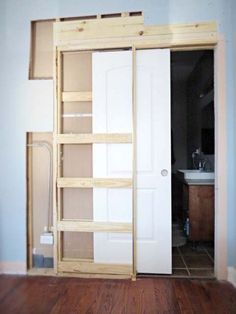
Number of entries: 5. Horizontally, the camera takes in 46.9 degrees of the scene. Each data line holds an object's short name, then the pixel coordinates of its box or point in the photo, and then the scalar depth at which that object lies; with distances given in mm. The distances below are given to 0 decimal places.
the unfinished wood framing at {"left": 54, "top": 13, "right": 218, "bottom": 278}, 2686
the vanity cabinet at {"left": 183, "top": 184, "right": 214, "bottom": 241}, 3381
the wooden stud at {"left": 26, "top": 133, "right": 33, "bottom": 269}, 2875
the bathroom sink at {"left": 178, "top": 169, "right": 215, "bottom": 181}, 3517
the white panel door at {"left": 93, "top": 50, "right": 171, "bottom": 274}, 2730
